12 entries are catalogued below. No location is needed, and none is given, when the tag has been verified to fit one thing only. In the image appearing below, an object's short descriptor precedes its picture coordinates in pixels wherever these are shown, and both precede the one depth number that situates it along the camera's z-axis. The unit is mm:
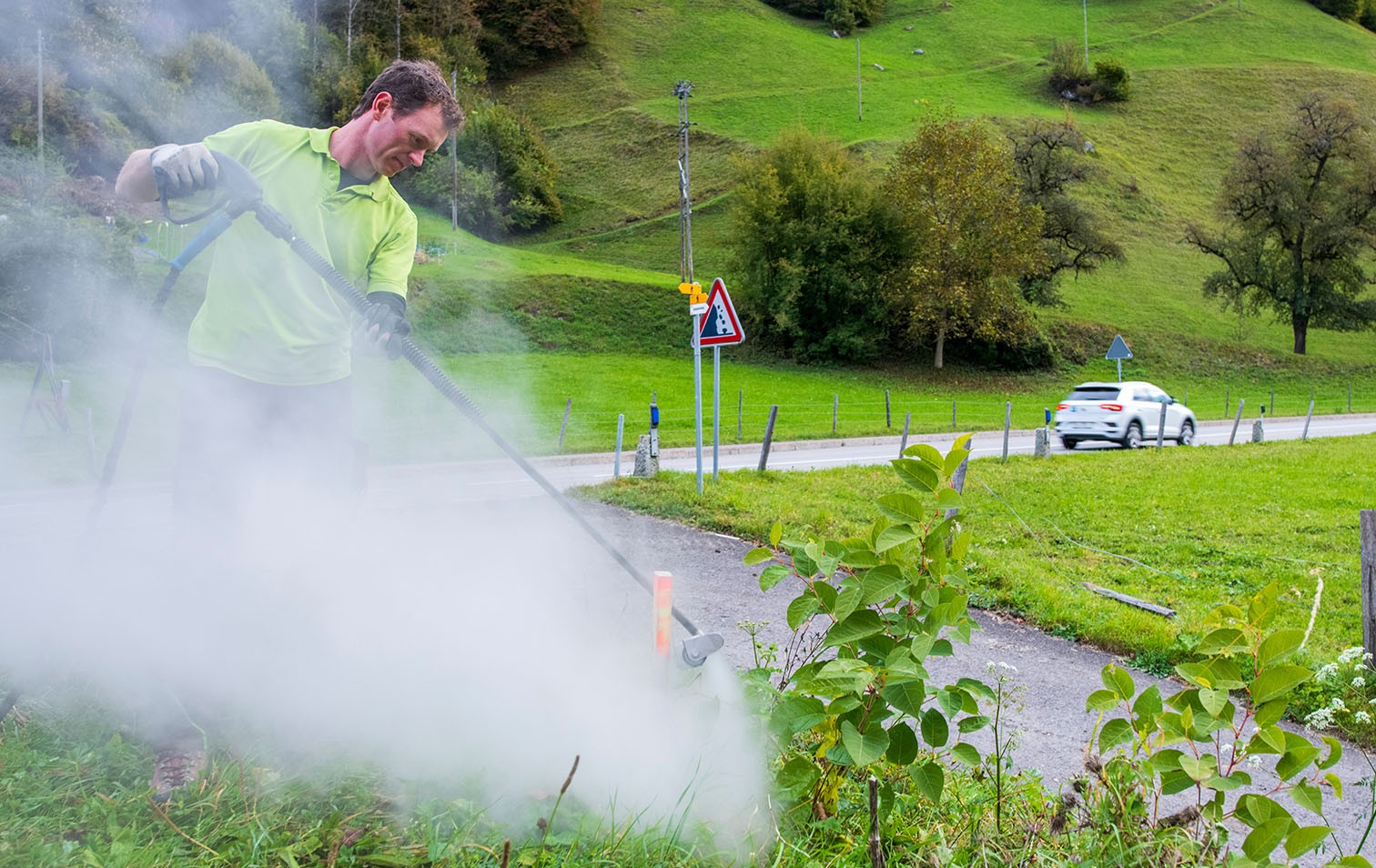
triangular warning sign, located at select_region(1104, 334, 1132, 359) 25000
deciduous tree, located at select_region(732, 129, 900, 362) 39688
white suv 20562
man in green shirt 3402
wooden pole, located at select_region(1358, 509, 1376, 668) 5121
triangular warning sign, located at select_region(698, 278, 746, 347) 11422
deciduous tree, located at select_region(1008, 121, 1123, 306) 45469
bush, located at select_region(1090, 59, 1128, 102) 71688
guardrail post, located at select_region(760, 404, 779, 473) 13398
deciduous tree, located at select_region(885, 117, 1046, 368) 37625
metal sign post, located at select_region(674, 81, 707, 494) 12094
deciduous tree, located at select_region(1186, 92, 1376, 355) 45031
